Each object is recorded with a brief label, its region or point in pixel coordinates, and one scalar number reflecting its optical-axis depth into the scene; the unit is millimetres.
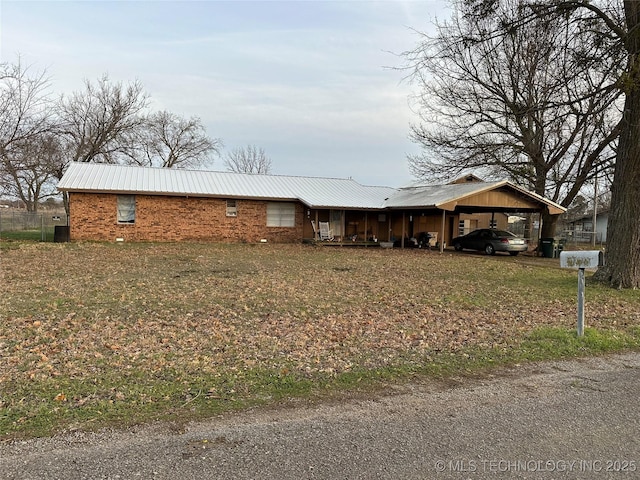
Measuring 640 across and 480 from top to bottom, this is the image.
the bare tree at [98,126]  34375
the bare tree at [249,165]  56188
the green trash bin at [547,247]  20656
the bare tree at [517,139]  18578
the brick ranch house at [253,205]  19688
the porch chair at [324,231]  23031
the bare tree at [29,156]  19338
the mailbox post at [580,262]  5914
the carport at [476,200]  19266
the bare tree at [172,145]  42584
